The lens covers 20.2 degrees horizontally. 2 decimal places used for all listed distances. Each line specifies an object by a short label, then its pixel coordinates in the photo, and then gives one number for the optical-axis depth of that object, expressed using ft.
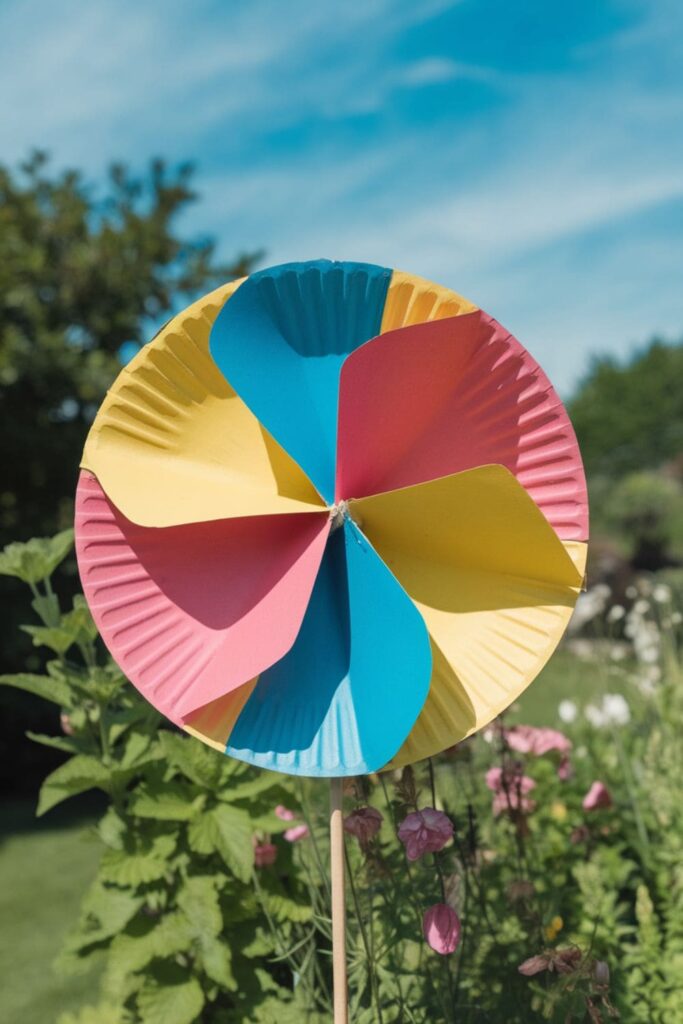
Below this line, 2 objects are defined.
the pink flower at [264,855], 3.48
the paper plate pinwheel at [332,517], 2.83
